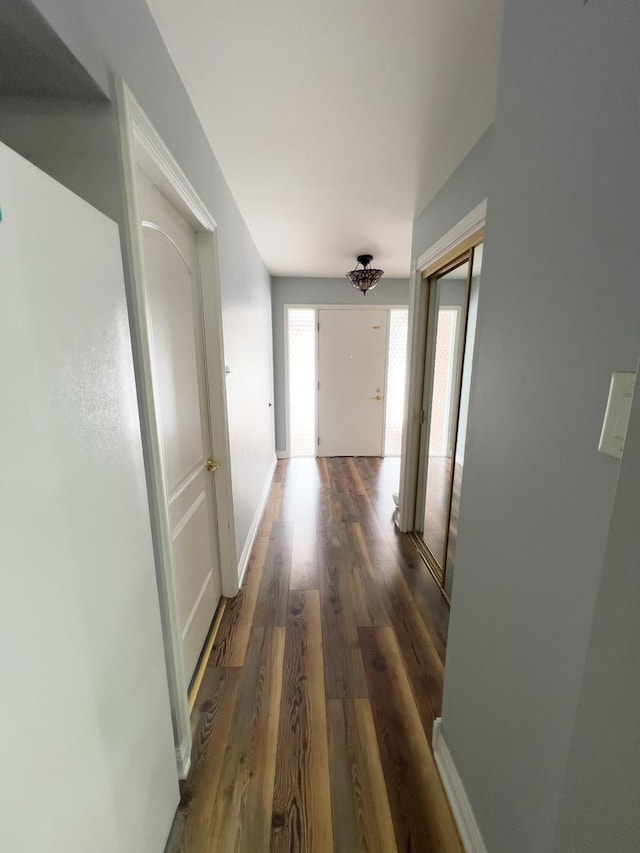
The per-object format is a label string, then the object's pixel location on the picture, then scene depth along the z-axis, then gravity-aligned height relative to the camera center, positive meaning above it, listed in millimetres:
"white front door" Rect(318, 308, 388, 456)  4352 -239
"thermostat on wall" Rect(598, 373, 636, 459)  498 -77
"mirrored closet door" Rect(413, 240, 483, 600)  1983 -298
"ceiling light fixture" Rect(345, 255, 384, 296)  2980 +799
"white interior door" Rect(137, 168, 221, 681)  1136 -164
